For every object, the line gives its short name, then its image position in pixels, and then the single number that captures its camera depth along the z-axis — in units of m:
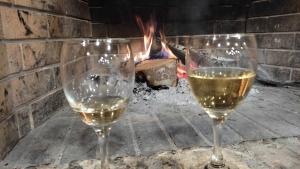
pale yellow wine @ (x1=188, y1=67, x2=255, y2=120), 0.60
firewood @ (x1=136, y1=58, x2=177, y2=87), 1.74
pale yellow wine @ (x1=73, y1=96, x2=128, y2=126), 0.54
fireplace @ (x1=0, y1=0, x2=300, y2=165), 0.98
